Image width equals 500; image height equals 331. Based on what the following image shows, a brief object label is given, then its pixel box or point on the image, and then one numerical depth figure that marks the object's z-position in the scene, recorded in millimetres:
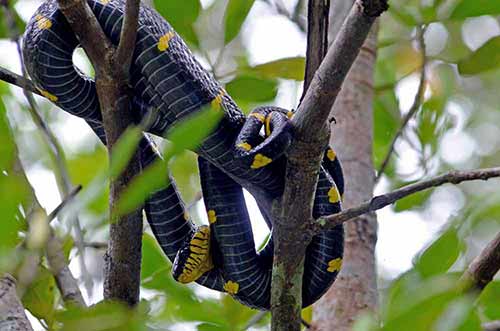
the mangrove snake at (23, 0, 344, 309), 4430
